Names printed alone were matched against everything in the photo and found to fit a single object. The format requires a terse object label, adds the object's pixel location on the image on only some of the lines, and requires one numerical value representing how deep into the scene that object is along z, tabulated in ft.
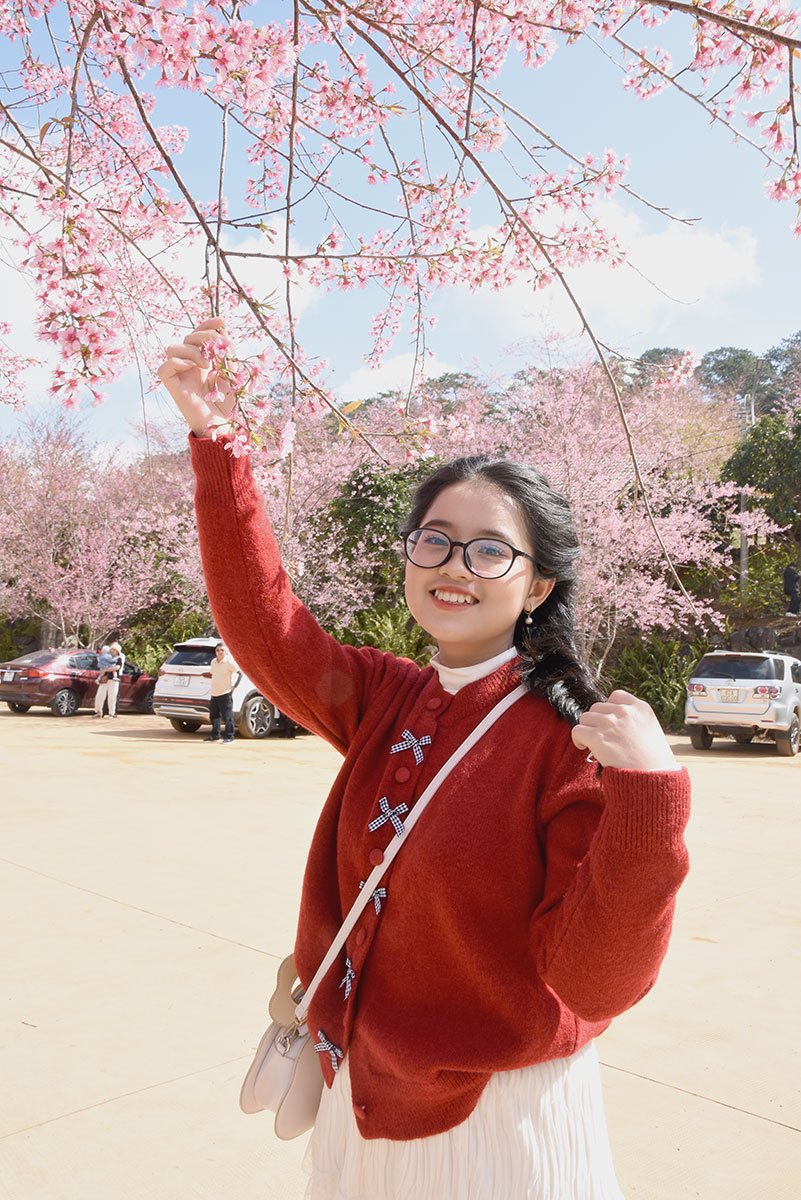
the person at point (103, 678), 51.03
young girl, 3.95
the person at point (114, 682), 50.62
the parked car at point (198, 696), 42.24
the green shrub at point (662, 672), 50.62
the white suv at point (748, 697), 39.52
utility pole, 55.52
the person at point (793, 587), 53.78
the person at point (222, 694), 39.60
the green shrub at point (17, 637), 75.66
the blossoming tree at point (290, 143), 7.17
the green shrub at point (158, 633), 65.16
